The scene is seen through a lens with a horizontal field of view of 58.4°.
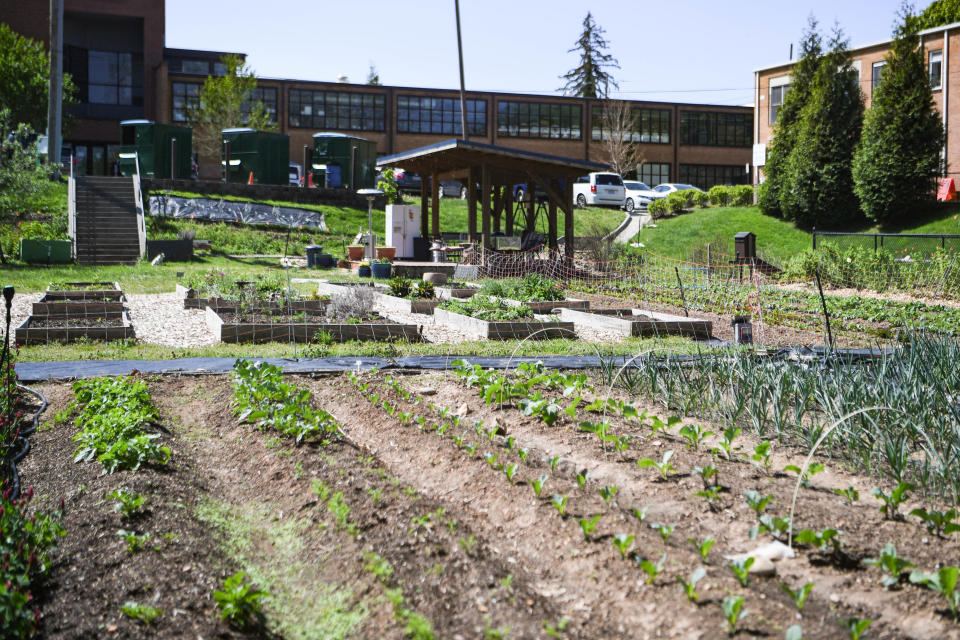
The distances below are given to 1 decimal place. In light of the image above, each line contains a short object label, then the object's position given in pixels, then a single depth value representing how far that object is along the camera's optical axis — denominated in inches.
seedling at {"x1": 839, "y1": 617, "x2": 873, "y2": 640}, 117.8
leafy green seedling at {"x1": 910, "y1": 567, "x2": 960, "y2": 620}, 126.2
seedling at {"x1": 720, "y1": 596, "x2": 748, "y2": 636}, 122.9
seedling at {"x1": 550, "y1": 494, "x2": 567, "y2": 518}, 168.3
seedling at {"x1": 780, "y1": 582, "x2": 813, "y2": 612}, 127.1
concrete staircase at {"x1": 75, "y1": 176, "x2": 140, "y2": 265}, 941.8
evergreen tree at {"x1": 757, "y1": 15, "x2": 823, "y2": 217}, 1232.8
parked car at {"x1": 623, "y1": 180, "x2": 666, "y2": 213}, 1476.4
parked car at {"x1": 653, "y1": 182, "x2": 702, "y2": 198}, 1583.4
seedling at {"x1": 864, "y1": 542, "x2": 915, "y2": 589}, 137.1
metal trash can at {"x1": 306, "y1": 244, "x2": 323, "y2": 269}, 952.9
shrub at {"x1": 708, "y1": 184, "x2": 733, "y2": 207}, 1393.9
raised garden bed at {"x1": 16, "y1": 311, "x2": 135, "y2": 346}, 410.6
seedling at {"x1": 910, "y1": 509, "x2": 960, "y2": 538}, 149.8
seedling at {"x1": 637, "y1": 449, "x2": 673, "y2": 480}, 186.6
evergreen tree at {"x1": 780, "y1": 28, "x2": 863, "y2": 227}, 1170.6
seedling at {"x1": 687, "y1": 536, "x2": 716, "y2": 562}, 144.4
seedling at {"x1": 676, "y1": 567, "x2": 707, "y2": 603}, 131.7
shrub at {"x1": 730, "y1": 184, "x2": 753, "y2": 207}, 1391.5
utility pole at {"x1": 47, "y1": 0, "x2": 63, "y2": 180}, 1122.0
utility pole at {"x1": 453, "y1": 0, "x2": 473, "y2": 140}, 1192.2
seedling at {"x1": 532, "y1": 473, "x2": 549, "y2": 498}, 176.4
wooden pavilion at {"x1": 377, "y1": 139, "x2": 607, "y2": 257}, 920.9
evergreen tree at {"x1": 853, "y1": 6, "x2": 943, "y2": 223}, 1080.2
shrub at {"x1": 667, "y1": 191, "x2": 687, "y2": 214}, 1337.4
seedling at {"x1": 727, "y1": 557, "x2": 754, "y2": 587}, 137.5
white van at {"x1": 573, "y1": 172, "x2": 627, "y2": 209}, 1477.6
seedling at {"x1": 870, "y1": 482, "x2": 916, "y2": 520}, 161.5
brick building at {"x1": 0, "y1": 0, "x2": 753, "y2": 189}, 1801.2
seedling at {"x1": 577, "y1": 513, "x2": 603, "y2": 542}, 157.2
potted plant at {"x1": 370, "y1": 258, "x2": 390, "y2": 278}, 845.2
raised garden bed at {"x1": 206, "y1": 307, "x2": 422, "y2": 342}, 436.1
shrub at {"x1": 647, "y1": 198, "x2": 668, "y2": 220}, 1339.8
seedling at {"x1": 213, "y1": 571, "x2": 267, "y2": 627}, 131.5
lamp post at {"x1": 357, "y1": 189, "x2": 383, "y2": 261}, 941.8
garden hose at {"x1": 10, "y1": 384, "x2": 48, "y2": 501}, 182.1
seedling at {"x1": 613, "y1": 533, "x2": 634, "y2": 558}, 146.9
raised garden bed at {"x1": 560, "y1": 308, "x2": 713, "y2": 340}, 478.3
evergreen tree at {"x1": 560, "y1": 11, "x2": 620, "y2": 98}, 2792.8
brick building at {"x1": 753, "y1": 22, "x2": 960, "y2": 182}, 1302.9
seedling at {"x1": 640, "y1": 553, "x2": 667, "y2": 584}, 138.6
